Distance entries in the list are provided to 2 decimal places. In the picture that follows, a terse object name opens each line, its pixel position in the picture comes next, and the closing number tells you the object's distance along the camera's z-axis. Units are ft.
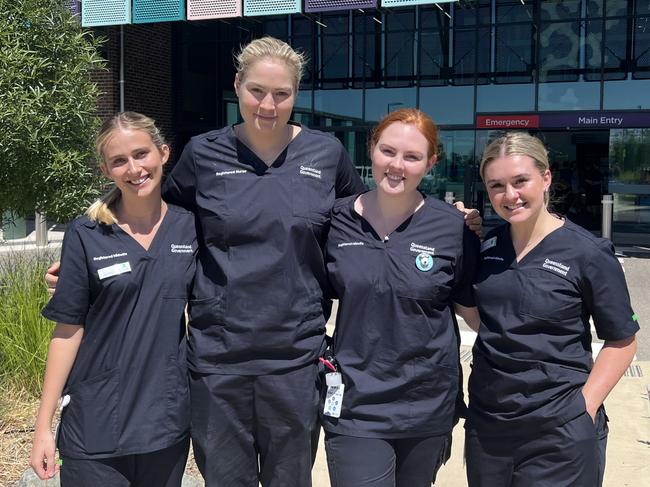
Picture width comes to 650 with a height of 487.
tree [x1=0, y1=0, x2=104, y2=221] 14.39
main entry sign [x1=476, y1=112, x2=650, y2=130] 49.90
